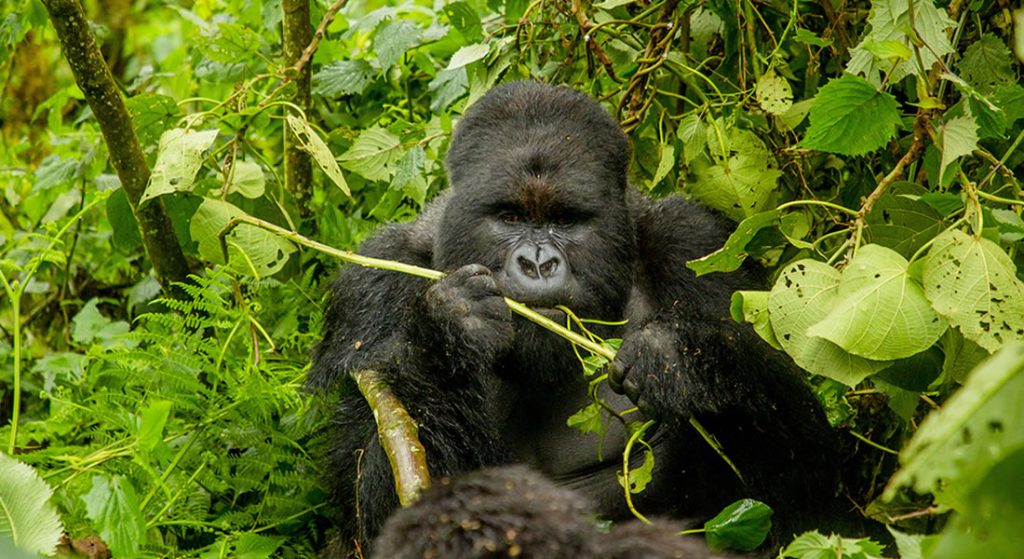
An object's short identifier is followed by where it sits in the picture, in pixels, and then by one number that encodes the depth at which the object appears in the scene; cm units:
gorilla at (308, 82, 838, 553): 614
